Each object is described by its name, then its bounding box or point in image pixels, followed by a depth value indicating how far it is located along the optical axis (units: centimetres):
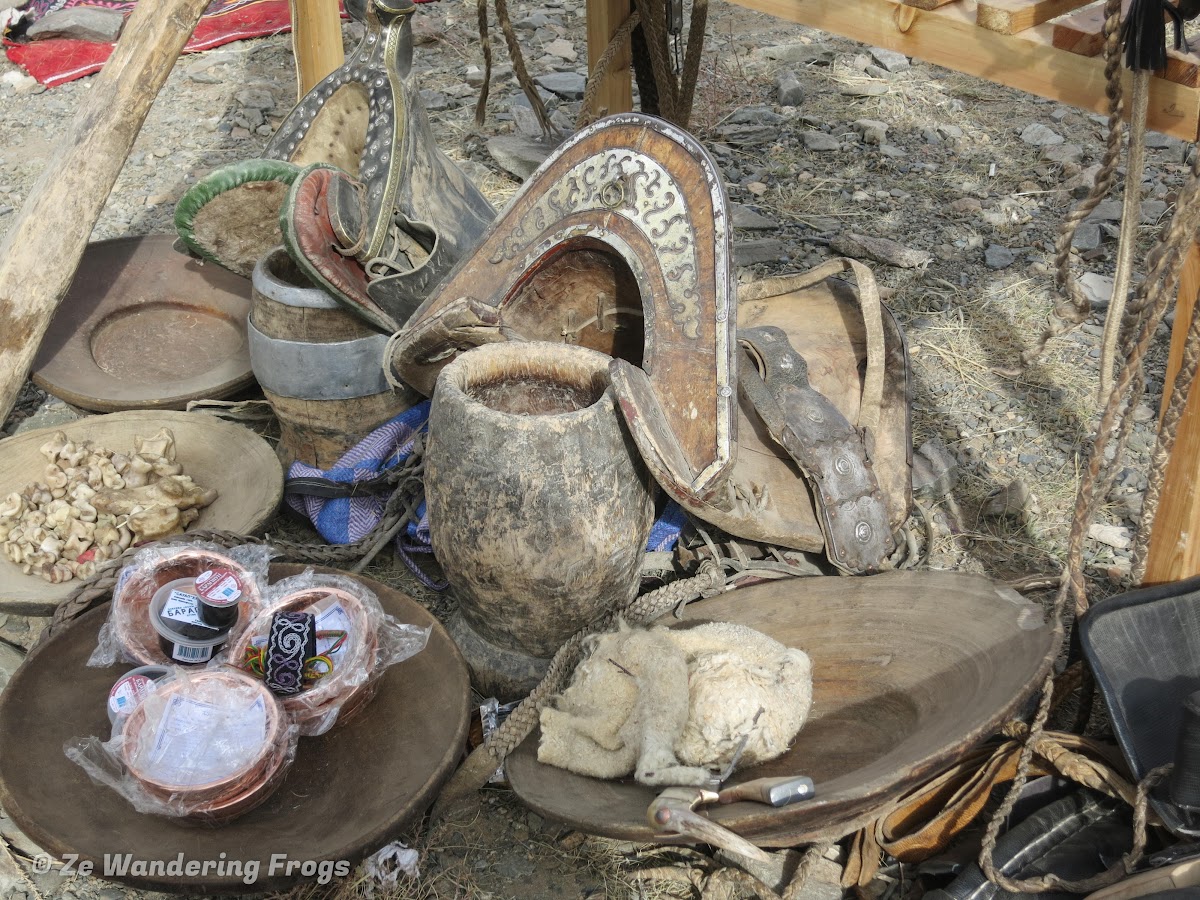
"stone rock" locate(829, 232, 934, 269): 391
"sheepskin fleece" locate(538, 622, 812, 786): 183
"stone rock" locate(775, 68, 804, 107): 511
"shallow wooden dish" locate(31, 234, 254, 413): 309
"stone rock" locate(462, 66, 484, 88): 538
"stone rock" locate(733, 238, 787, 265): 392
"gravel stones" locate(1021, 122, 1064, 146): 469
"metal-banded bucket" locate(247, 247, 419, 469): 272
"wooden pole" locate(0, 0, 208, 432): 282
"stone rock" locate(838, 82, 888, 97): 516
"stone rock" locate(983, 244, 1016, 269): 393
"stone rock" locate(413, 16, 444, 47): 577
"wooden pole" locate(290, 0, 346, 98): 356
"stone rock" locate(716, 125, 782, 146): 482
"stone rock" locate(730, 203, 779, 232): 414
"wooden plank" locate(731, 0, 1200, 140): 179
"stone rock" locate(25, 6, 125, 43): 553
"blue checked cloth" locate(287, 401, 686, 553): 277
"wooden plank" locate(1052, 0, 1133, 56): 184
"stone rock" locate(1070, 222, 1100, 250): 399
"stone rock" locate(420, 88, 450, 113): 520
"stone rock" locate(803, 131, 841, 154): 475
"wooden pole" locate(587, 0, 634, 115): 357
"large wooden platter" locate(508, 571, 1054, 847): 158
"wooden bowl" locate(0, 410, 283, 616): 265
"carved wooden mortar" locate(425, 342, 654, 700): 203
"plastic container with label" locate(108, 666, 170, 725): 189
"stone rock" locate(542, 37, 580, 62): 551
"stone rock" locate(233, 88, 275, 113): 515
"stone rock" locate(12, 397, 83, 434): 322
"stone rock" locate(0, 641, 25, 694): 243
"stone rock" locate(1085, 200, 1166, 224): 402
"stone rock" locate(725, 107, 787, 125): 496
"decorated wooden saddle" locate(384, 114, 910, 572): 219
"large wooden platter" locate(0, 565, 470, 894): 176
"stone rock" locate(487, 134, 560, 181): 459
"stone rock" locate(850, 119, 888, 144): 475
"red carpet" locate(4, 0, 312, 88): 533
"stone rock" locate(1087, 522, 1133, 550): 278
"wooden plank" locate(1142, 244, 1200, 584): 191
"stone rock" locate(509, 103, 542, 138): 491
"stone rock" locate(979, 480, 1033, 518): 289
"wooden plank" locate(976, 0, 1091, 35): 189
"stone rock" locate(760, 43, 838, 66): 553
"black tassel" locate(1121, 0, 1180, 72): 167
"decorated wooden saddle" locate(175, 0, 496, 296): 281
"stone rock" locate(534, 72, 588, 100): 511
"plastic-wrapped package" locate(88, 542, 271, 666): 202
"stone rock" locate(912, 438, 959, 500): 295
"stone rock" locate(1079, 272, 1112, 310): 365
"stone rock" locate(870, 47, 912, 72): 542
